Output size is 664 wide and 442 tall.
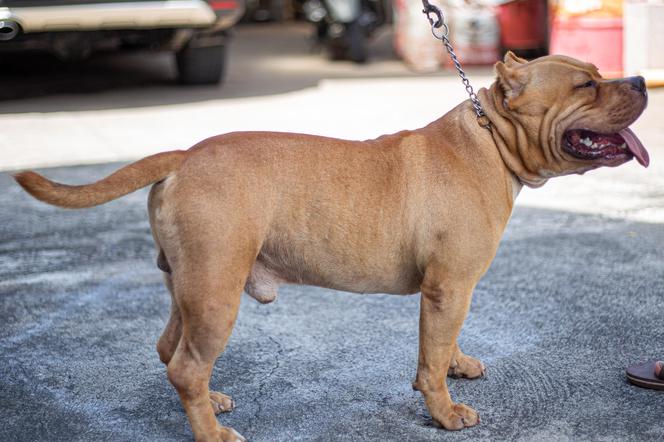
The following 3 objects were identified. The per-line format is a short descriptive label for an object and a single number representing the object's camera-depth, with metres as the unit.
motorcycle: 12.73
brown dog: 2.88
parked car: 8.80
